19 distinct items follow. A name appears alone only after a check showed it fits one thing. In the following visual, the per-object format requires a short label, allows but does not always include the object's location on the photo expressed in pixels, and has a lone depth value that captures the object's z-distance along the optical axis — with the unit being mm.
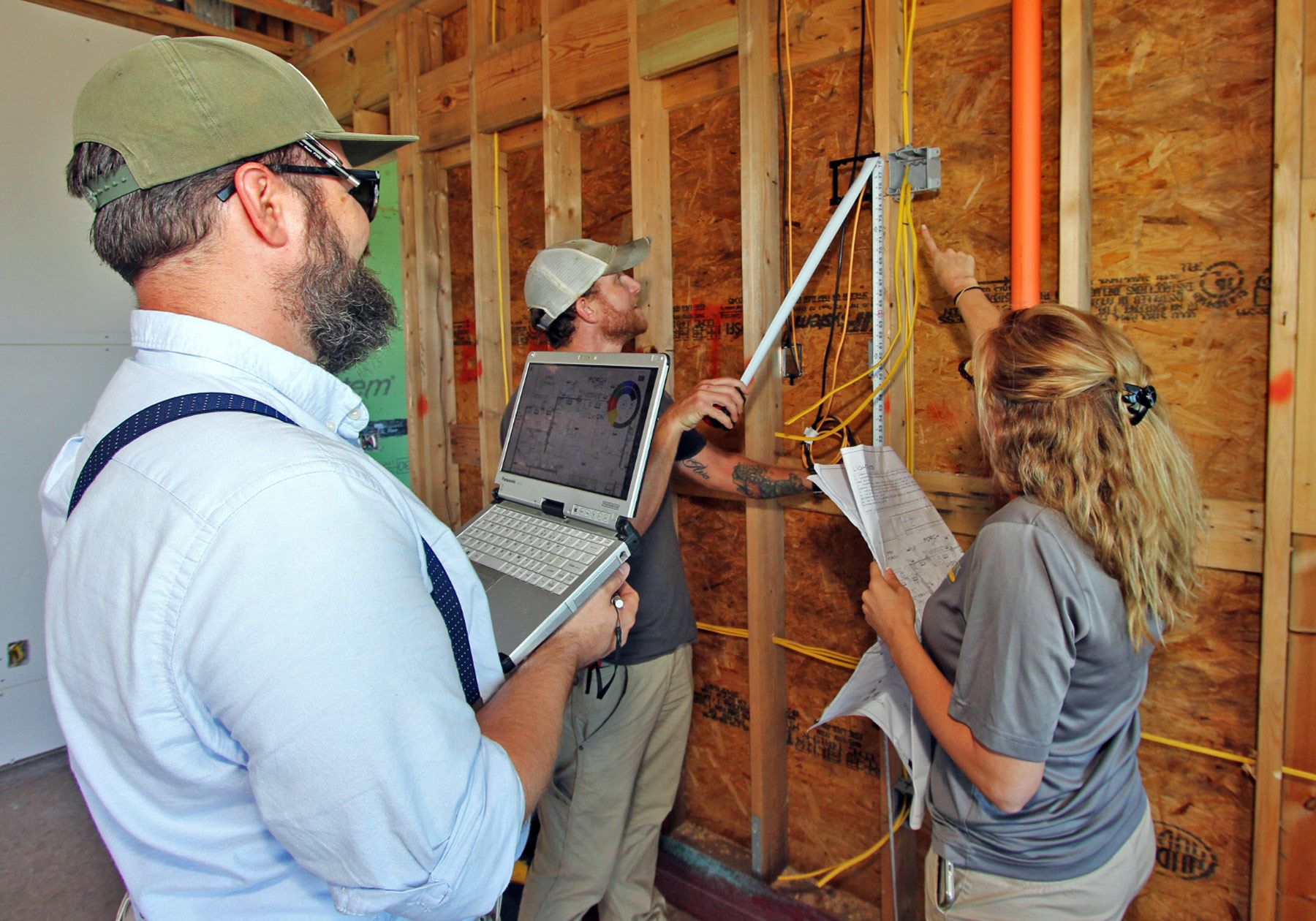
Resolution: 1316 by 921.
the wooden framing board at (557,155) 2406
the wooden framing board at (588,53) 2258
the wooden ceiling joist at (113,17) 3176
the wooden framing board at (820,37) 1710
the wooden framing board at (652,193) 2199
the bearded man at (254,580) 589
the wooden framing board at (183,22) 3139
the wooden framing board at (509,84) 2553
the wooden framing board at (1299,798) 1428
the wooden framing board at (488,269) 2727
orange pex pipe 1520
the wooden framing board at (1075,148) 1502
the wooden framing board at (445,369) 3119
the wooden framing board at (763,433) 1926
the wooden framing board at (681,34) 1997
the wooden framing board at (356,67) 3086
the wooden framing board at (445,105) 2826
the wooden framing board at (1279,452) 1336
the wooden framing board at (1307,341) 1331
